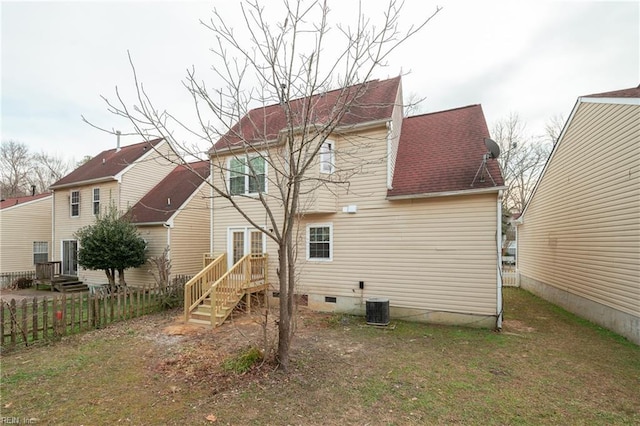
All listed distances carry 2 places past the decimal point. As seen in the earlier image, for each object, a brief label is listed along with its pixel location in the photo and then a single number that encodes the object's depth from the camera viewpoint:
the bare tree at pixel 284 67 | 4.66
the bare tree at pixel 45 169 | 32.56
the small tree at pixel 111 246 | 11.94
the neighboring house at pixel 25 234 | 16.55
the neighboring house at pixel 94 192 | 14.70
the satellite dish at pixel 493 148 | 7.92
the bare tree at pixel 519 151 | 21.92
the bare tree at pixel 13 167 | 30.50
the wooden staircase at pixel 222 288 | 8.24
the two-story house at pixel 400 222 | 7.85
